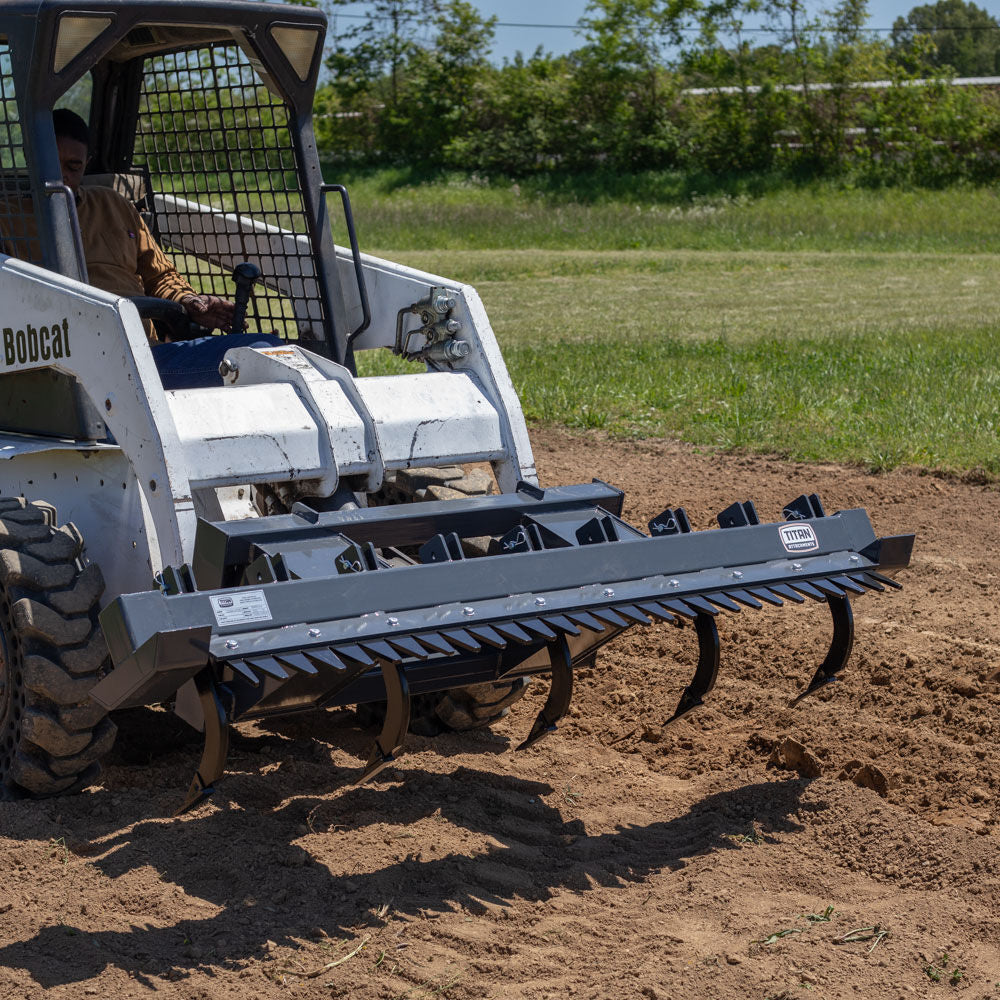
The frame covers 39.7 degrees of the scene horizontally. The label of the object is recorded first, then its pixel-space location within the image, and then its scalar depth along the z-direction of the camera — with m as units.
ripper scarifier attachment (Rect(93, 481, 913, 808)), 3.29
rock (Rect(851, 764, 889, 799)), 4.33
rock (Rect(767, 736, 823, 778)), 4.46
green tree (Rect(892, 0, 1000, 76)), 44.88
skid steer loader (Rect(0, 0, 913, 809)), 3.45
